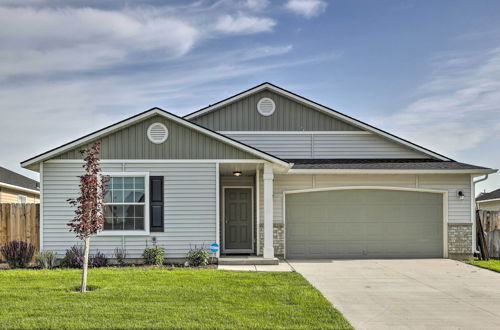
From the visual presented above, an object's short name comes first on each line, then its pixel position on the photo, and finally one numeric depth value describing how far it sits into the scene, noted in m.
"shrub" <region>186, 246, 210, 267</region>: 12.85
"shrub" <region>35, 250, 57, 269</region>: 12.64
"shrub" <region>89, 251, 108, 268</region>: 12.71
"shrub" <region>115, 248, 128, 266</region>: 13.10
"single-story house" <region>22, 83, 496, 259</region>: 13.28
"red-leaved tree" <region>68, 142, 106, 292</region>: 9.34
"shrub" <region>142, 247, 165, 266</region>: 12.89
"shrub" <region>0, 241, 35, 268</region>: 12.76
